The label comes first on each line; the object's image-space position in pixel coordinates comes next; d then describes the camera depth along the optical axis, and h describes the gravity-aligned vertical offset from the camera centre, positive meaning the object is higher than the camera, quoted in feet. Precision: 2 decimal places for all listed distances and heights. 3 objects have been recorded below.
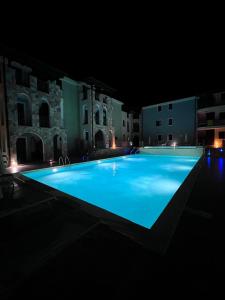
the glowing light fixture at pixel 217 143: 64.85 -0.83
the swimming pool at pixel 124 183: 16.70 -7.13
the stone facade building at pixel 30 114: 33.04 +8.07
